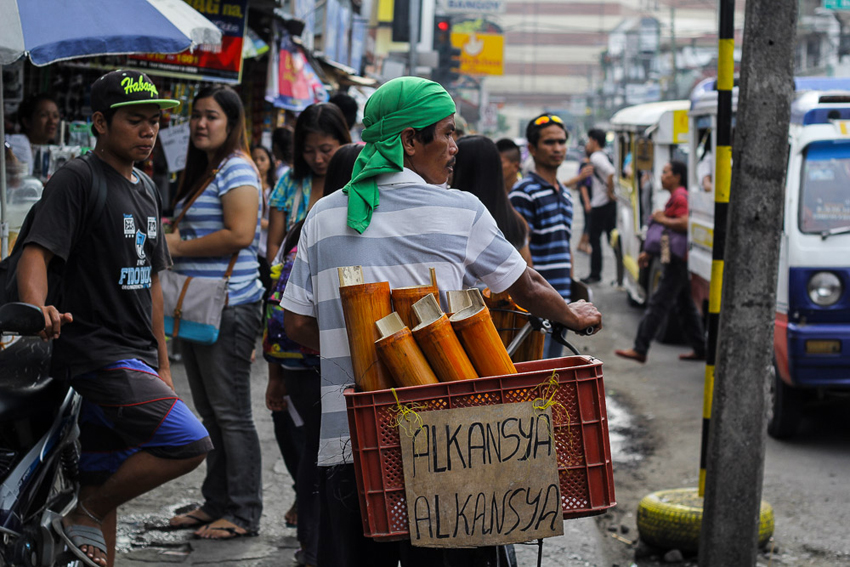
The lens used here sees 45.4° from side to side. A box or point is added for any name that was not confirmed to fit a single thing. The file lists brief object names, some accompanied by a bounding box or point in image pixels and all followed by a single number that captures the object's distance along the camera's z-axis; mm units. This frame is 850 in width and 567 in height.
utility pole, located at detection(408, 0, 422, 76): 18281
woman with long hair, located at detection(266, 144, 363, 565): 4164
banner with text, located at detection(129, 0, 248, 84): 8219
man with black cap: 3504
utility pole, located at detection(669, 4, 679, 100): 43375
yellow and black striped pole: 4449
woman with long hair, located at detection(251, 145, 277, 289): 9508
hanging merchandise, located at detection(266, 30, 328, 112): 11211
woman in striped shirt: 4723
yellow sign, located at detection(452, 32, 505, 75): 40812
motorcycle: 3305
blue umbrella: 4051
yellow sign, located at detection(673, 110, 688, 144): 11023
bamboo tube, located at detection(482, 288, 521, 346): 3279
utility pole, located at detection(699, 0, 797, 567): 4086
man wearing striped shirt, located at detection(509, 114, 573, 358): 5762
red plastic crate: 2367
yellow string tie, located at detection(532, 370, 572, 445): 2408
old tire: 4844
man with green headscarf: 2711
